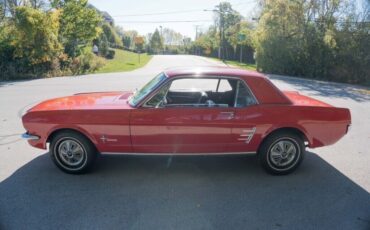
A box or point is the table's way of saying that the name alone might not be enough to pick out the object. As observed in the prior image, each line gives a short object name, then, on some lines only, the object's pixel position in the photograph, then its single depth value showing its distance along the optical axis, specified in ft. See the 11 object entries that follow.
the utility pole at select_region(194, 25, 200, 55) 301.26
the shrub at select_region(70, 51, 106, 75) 77.90
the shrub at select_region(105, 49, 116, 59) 137.45
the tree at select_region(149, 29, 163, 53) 320.70
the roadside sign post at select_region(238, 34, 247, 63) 134.27
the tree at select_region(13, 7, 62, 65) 63.87
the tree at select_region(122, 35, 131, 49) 302.33
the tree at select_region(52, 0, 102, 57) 80.07
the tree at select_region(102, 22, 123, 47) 190.49
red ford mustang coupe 14.80
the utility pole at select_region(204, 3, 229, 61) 177.32
